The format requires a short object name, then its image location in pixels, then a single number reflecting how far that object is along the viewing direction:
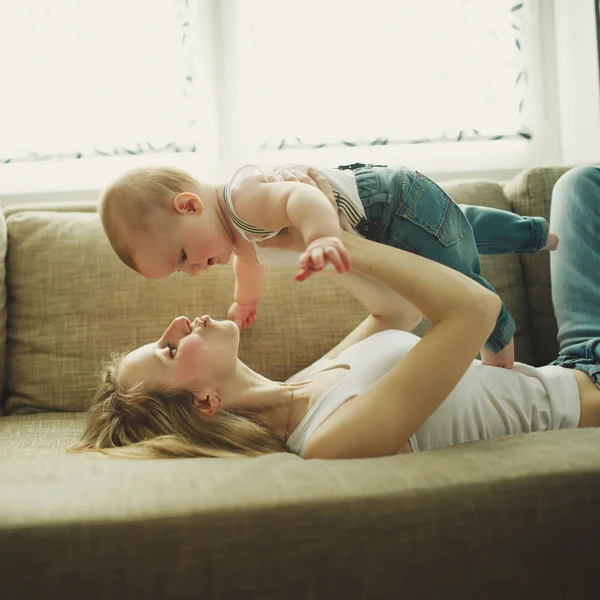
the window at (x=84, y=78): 2.32
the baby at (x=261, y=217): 1.10
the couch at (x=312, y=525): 0.69
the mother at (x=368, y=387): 0.99
